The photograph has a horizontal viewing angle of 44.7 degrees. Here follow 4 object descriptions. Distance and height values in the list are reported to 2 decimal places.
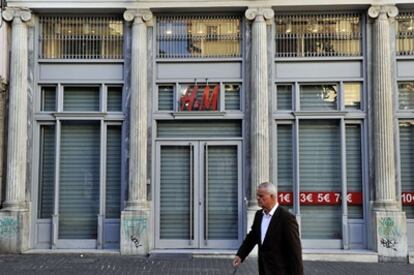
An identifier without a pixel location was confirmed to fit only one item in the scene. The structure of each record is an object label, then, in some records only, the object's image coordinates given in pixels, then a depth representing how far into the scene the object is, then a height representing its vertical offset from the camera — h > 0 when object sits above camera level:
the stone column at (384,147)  11.10 +0.70
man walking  4.97 -0.61
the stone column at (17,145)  11.38 +0.75
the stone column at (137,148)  11.38 +0.68
